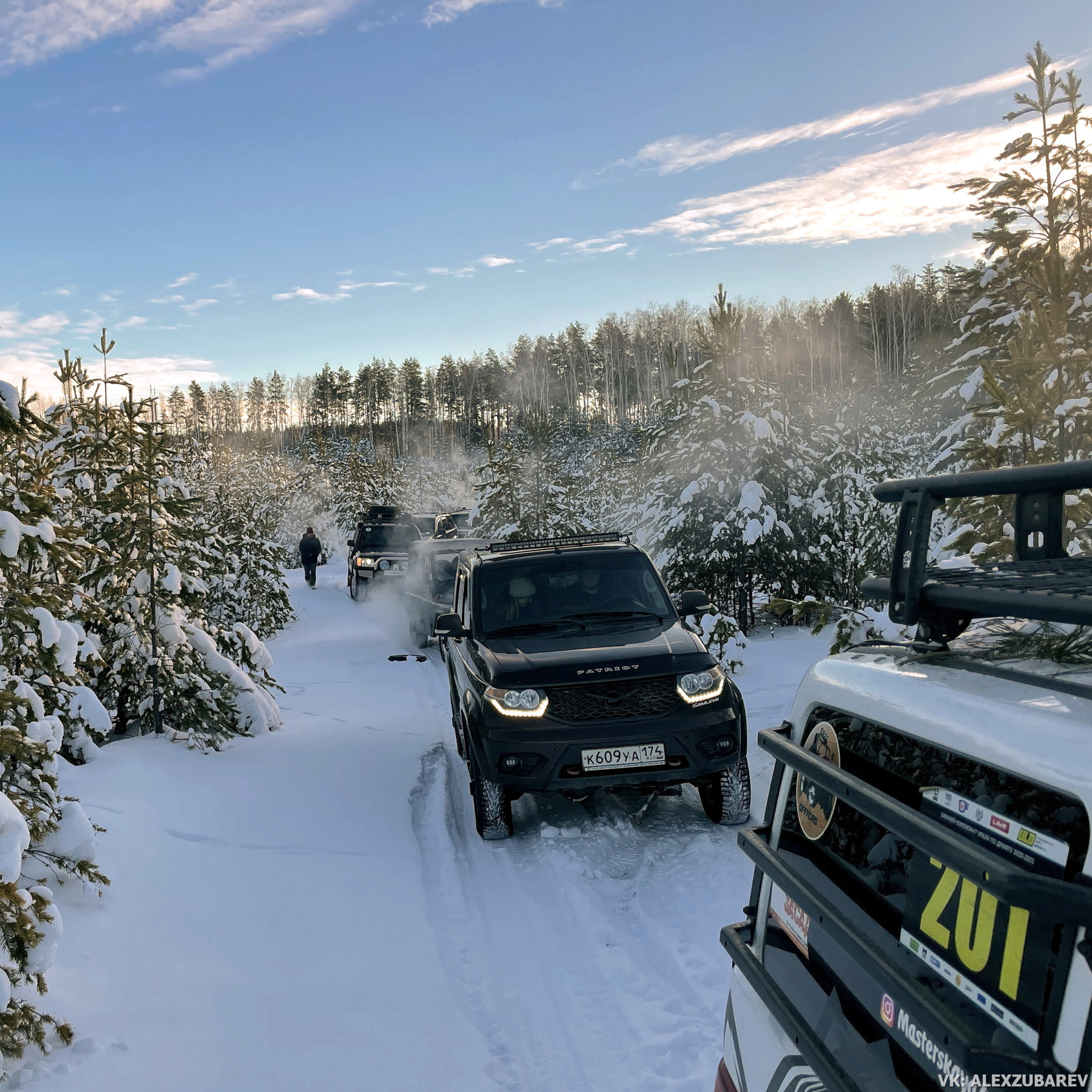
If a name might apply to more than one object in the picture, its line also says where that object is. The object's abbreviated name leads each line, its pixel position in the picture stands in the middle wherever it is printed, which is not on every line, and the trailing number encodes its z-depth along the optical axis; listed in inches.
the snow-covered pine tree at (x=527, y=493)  794.8
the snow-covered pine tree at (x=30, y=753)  124.4
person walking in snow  1110.4
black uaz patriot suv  229.5
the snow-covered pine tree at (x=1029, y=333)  290.5
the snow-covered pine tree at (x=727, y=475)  610.9
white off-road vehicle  49.3
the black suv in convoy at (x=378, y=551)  903.1
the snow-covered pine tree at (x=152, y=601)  315.9
